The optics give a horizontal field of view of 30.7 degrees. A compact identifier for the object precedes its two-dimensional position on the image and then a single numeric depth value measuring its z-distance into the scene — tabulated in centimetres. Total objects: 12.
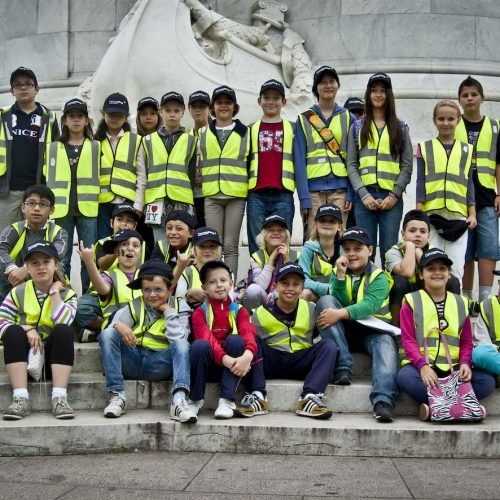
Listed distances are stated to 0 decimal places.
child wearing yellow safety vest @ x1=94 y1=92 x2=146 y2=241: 822
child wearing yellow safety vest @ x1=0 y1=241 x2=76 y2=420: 612
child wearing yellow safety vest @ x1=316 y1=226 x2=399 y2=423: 630
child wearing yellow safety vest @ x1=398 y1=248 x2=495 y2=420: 612
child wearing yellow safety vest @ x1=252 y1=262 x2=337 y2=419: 636
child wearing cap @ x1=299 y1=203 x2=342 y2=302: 718
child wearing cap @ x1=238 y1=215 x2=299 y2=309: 714
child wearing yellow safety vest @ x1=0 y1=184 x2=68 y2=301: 736
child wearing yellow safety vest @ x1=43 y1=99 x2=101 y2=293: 802
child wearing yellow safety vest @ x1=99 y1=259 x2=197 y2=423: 616
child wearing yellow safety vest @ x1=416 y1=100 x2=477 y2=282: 773
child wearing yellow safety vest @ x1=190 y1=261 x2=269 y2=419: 611
